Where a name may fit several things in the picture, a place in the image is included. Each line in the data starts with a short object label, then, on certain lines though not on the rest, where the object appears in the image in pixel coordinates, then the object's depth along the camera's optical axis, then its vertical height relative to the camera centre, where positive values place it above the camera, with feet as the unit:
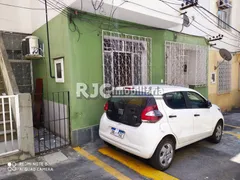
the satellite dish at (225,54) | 27.25 +4.09
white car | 10.38 -2.53
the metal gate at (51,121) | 14.73 -3.57
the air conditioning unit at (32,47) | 16.87 +3.59
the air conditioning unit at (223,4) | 27.45 +11.86
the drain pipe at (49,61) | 16.33 +2.15
